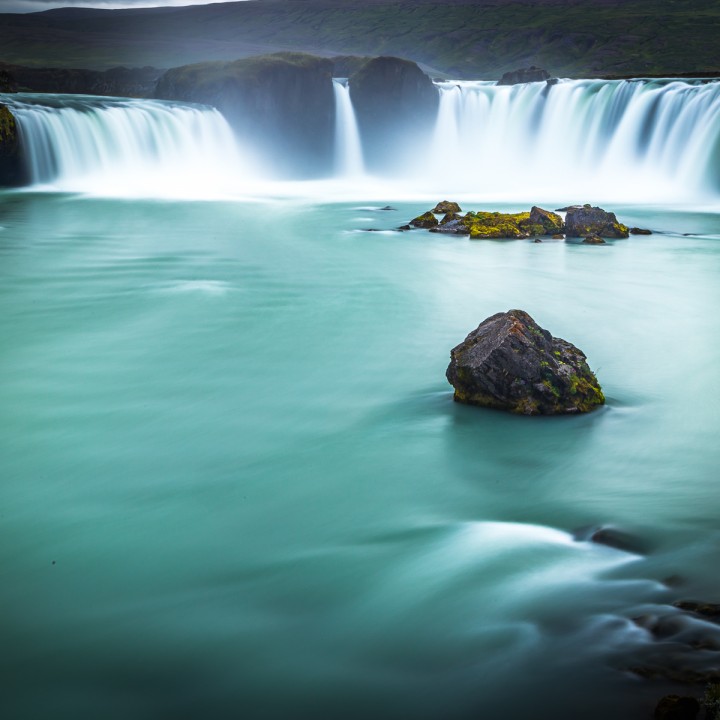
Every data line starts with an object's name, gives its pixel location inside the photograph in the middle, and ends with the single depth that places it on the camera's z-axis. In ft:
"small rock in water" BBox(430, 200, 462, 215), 78.07
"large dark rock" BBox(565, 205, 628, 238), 67.97
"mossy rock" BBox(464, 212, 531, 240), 67.26
